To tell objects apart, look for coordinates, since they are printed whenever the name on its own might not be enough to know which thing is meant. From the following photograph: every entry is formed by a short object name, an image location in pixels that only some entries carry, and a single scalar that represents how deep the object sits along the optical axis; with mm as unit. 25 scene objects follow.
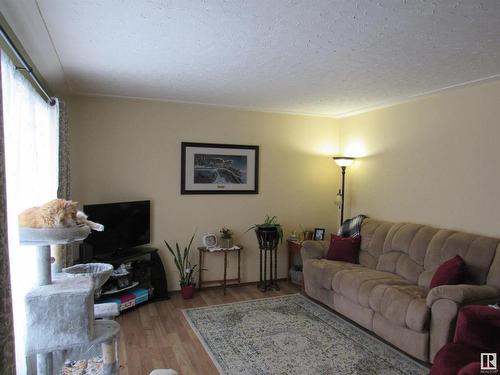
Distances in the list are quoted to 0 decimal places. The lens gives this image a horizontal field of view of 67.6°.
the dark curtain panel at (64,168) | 3268
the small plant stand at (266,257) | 4746
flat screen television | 3859
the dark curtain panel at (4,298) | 1312
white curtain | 1827
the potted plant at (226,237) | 4746
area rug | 2904
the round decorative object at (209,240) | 4691
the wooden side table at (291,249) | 4943
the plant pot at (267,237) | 4727
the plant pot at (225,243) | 4816
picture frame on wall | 4699
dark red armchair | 2166
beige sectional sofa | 2822
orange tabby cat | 1772
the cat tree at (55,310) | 1707
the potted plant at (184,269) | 4473
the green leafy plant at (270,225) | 4773
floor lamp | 4961
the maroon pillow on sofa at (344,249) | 4375
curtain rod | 1816
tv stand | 4230
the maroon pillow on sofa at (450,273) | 3045
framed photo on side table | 5090
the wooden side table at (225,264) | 4621
